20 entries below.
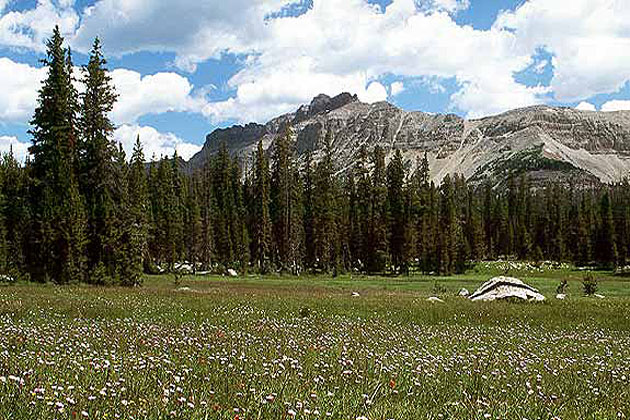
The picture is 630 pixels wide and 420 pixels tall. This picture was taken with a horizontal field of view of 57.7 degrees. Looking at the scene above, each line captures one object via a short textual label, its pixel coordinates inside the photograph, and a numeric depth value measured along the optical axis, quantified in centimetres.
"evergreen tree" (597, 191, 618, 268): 11500
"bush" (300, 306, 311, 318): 2364
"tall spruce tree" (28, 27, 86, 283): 4294
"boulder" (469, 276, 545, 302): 3531
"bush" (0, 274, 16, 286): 3928
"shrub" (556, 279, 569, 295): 4801
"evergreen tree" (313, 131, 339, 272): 8956
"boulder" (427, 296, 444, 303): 3145
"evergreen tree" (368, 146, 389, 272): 8912
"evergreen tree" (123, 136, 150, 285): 4656
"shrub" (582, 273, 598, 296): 4526
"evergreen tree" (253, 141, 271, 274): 9200
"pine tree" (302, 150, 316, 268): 9406
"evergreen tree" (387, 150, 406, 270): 9150
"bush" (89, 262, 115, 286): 4269
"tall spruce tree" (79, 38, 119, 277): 4556
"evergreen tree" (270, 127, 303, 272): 9184
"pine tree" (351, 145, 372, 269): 9310
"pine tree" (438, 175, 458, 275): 9056
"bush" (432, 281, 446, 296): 4444
